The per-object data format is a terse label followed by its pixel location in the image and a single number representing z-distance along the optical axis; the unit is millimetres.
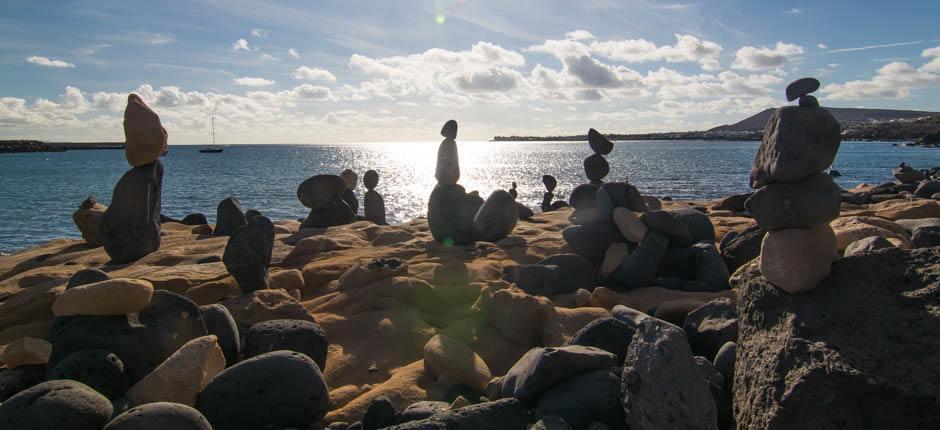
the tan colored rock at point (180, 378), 3799
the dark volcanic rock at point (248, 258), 6516
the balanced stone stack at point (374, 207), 16609
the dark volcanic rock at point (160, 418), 3156
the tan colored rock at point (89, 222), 10758
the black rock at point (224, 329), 4629
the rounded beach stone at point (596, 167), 12031
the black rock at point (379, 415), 3584
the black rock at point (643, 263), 6605
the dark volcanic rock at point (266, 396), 3650
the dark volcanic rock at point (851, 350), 2676
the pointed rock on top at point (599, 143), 11453
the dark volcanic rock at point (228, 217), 11976
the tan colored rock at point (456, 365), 4285
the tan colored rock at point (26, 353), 4379
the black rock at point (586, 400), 3420
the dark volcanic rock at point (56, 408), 3188
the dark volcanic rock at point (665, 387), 3129
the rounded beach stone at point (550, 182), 21266
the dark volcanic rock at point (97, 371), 3803
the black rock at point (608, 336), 4094
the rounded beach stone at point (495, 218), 9766
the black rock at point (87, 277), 5176
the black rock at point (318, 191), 13500
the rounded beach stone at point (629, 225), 7114
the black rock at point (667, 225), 6961
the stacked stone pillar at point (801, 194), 3156
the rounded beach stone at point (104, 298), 4367
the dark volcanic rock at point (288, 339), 4539
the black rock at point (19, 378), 4145
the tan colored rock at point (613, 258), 6938
